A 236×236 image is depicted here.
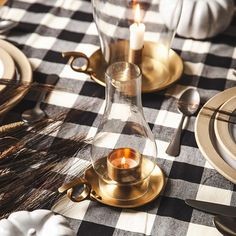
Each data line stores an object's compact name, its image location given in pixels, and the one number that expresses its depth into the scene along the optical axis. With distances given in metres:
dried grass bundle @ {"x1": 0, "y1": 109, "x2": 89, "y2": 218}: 0.95
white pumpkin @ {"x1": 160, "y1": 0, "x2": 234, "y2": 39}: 1.32
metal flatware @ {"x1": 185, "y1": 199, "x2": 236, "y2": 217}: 0.93
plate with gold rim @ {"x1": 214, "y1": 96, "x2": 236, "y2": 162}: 1.00
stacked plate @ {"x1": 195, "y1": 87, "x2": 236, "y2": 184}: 0.99
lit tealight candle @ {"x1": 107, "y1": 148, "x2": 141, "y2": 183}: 0.97
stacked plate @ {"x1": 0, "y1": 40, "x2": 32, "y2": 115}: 1.14
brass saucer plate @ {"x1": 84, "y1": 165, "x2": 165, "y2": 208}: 0.96
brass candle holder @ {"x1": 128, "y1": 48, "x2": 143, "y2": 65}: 1.23
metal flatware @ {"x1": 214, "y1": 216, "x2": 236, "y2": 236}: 0.91
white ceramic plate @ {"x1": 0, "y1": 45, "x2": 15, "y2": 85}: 1.19
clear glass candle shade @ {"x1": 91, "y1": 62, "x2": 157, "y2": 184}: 0.96
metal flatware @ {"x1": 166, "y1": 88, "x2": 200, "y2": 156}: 1.10
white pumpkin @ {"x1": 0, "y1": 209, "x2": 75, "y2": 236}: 0.82
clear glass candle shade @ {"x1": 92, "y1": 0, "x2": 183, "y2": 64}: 1.25
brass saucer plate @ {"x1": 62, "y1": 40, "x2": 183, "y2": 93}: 1.22
